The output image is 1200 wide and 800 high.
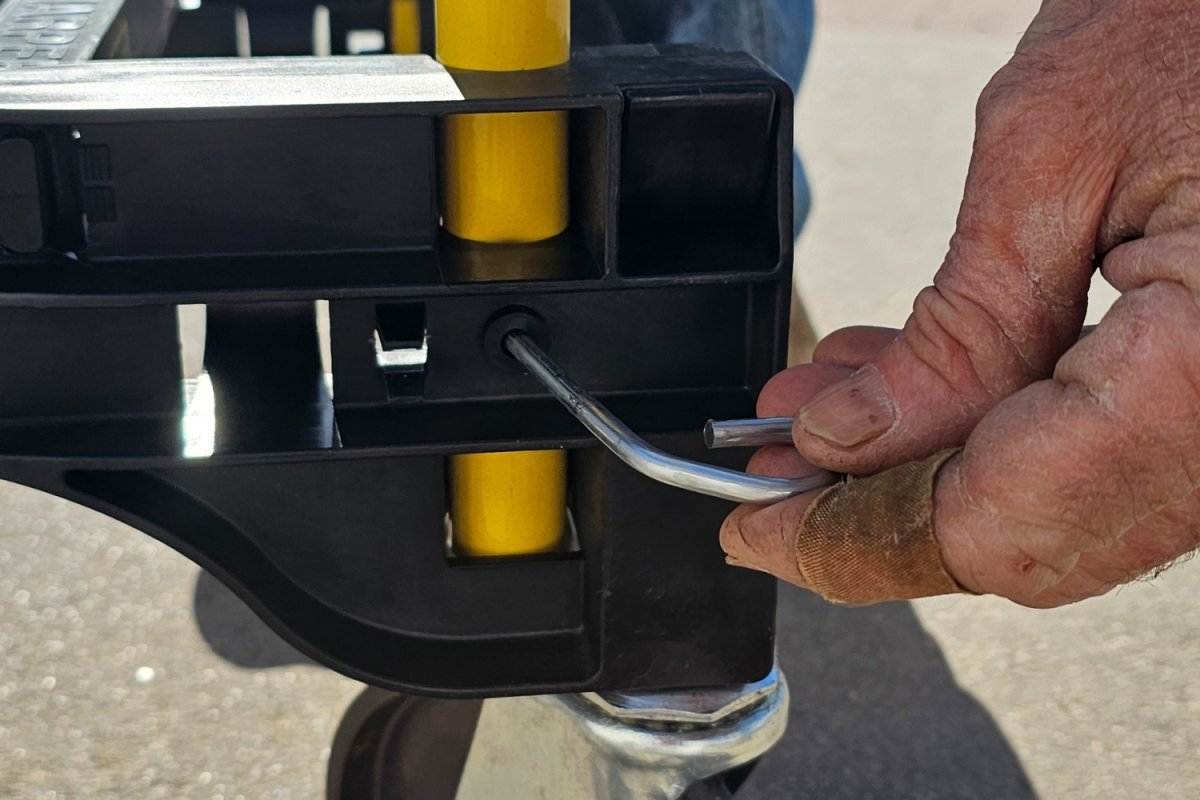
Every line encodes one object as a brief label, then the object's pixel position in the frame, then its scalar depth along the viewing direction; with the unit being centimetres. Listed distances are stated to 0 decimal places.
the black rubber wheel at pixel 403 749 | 70
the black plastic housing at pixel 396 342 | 55
